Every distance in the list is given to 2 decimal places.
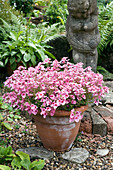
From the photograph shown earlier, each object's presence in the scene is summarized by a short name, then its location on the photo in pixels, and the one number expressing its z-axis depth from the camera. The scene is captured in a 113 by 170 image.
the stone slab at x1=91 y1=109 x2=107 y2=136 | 3.25
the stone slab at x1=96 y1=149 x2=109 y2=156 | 2.88
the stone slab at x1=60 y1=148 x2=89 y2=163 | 2.70
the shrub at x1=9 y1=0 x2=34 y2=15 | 7.54
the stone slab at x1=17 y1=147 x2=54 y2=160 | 2.67
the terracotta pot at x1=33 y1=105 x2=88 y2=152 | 2.59
